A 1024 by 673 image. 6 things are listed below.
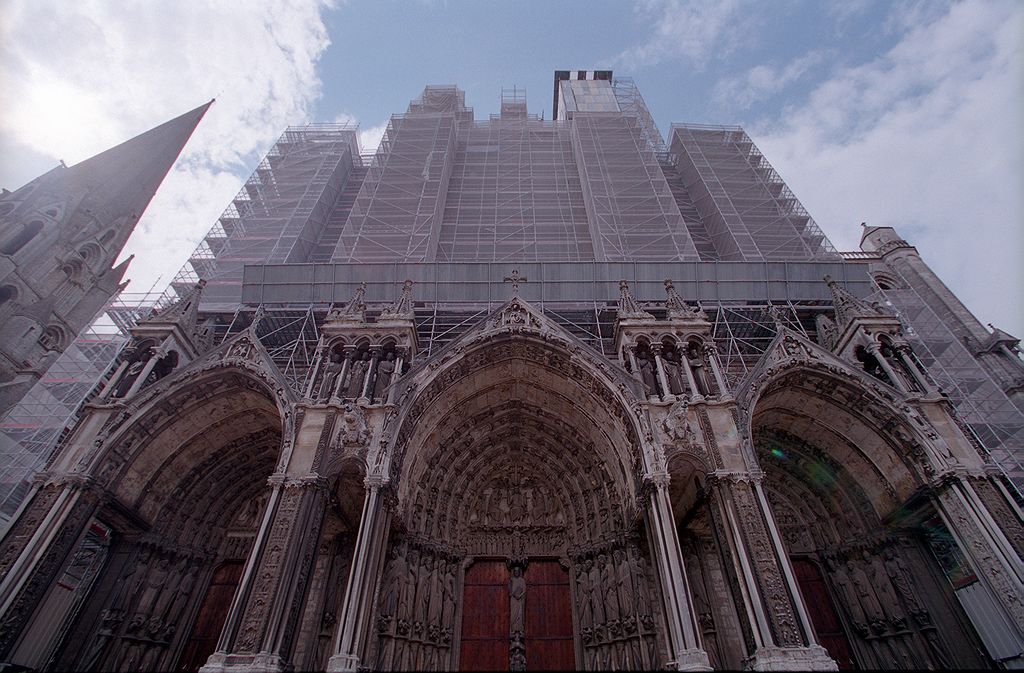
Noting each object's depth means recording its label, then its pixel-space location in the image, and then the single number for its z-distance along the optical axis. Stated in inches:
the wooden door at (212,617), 444.1
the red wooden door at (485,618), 435.2
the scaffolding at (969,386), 513.3
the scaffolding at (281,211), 700.0
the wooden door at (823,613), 434.6
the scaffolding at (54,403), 509.0
